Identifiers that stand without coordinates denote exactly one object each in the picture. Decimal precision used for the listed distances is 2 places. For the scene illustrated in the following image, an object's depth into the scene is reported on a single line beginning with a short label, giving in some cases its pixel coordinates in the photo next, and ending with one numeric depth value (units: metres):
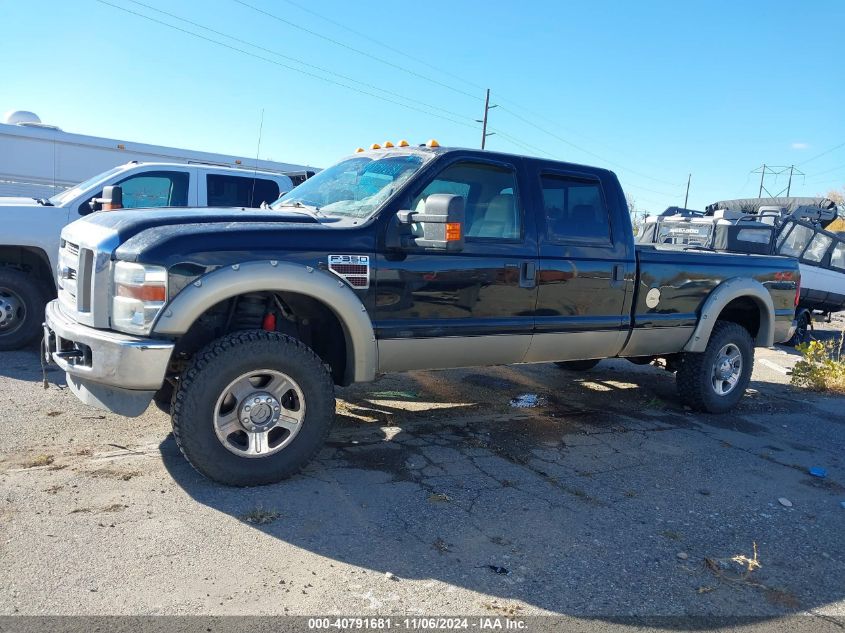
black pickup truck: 3.58
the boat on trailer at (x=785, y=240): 13.02
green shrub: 7.81
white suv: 6.68
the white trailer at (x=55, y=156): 12.55
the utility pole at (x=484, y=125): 37.19
